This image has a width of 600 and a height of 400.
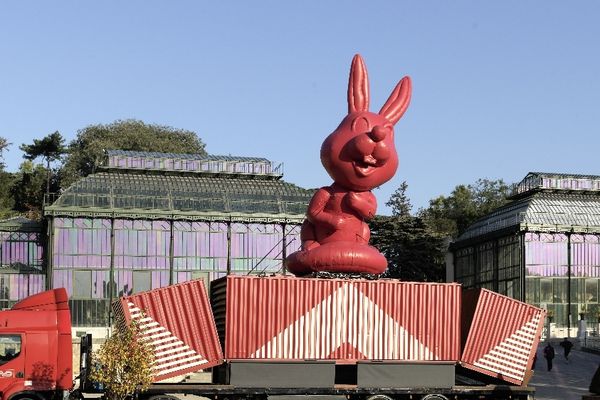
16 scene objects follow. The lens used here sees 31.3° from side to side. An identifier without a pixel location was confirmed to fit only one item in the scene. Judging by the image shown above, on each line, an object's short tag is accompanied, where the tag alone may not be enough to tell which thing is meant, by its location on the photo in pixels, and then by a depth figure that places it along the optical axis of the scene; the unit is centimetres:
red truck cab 2680
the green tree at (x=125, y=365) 2581
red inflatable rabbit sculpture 3055
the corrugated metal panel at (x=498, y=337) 3009
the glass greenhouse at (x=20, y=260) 6488
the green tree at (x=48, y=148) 10281
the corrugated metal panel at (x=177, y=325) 2738
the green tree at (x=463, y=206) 10006
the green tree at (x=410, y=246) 8469
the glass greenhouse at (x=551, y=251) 6794
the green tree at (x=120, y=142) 9856
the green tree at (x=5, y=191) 9559
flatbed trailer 2728
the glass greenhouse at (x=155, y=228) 6303
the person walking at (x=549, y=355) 4797
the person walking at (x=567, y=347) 5256
